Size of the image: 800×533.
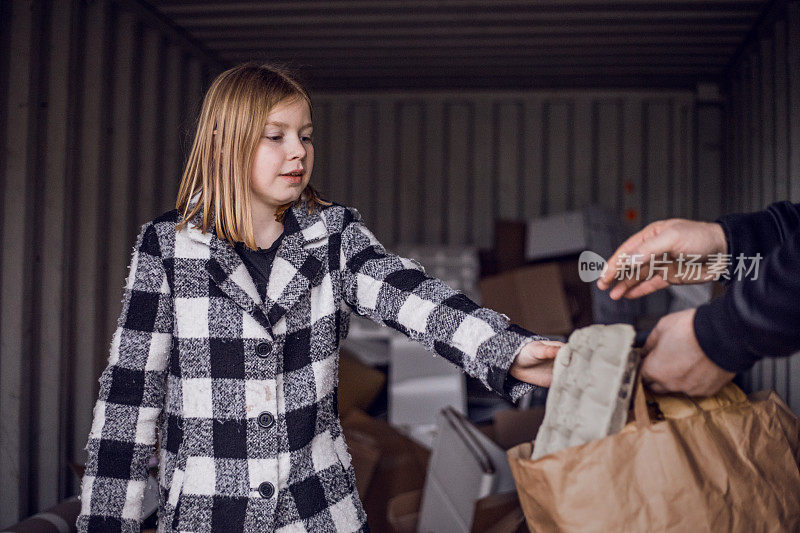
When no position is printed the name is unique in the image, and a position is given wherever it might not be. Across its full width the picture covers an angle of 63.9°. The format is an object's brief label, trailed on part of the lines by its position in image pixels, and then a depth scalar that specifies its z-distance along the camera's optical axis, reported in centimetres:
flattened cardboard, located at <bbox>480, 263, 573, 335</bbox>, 359
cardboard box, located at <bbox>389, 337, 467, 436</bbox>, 361
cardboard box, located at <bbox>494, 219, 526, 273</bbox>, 423
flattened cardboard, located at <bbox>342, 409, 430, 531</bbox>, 271
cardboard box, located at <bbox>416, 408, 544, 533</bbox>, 229
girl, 129
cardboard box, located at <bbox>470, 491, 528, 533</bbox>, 212
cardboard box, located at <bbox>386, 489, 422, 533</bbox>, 260
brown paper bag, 91
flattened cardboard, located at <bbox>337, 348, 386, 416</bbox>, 351
